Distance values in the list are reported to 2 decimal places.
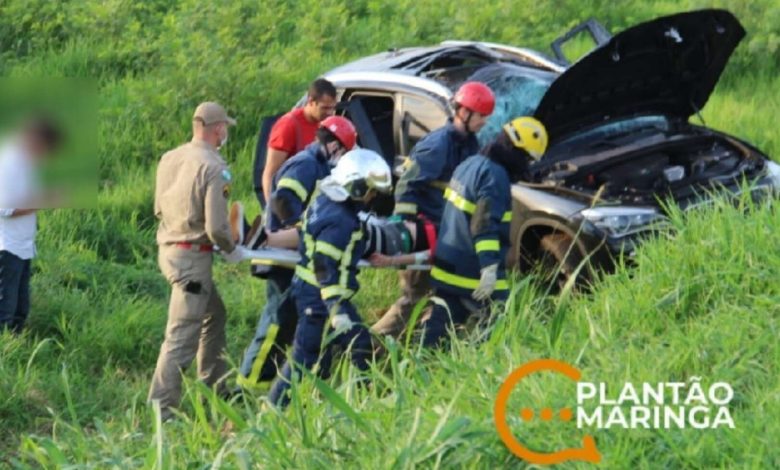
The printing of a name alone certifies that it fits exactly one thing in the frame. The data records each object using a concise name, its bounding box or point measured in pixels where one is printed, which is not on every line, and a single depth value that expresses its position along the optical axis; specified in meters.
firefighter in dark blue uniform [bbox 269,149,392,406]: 14.81
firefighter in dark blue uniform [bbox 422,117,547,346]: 15.70
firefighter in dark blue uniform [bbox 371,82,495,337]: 17.34
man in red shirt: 18.34
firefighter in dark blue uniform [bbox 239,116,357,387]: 16.25
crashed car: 17.58
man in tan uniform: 16.00
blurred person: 17.31
